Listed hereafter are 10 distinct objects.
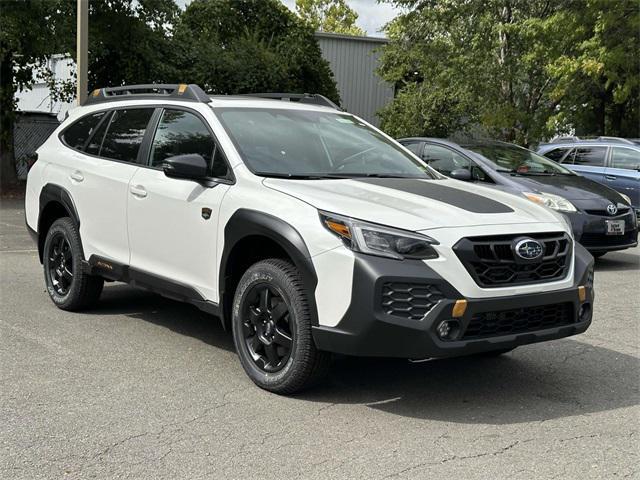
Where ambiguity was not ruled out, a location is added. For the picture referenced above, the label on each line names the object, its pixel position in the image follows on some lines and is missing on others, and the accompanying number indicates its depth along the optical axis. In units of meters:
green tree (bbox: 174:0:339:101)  19.78
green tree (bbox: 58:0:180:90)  17.31
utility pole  12.65
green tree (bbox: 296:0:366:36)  68.31
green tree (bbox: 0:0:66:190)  15.24
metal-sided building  30.98
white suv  4.22
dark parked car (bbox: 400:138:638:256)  10.02
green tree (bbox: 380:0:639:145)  18.39
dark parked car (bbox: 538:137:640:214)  14.56
